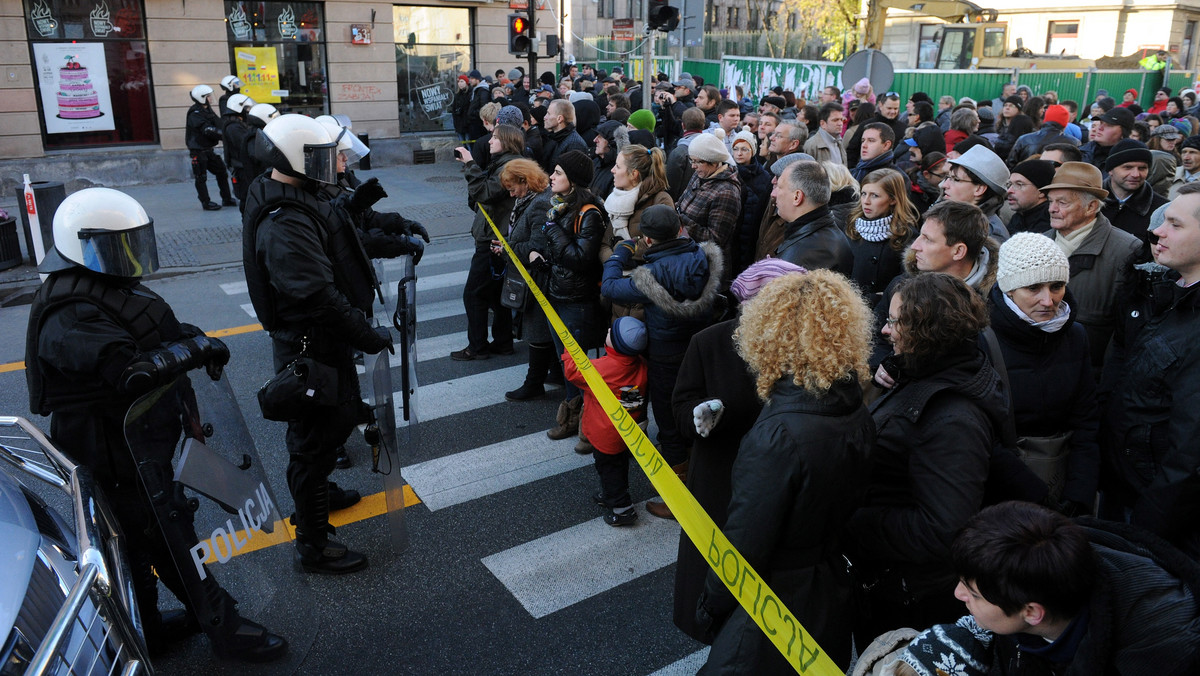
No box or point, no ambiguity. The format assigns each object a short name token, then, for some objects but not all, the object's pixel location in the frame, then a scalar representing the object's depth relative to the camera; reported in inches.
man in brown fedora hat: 174.7
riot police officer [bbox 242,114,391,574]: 156.5
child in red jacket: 189.9
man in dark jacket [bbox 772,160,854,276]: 184.9
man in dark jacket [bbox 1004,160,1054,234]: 215.2
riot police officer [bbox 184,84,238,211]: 531.8
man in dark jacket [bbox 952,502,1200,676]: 72.6
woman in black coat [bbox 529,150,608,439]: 224.7
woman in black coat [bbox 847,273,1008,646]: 103.1
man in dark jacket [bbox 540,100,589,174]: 347.6
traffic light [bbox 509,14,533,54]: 624.1
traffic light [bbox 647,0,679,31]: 462.9
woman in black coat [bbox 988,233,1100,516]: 131.1
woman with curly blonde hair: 99.0
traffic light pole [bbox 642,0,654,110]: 451.5
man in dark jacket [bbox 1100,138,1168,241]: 232.4
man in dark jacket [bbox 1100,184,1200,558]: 123.0
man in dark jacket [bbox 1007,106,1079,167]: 347.1
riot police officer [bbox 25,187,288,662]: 123.5
